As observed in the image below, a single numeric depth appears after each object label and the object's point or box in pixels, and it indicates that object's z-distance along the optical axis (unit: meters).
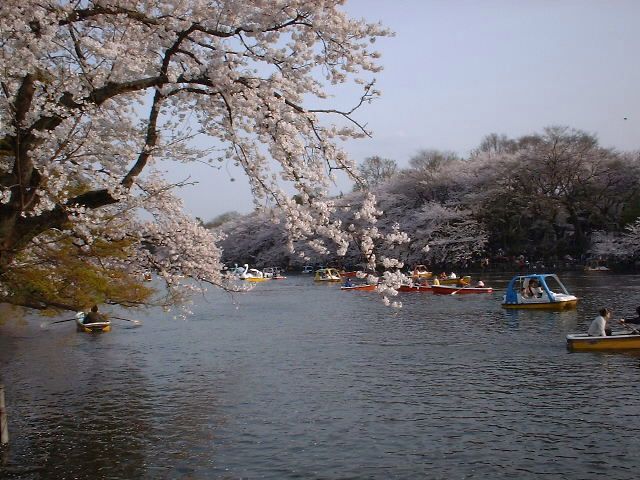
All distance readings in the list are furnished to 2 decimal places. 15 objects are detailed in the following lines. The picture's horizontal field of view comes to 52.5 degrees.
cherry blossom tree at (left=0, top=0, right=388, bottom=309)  7.65
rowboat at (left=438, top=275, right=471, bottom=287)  44.54
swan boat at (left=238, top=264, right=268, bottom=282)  66.62
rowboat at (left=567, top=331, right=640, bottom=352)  17.58
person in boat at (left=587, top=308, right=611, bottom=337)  17.83
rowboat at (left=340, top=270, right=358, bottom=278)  61.73
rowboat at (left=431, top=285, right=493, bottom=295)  37.94
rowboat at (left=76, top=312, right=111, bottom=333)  27.36
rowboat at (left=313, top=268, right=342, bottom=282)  58.84
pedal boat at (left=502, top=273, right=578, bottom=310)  28.38
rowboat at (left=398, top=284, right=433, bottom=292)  41.12
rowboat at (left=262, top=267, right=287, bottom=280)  70.06
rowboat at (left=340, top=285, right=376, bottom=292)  47.11
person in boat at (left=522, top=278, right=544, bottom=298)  29.52
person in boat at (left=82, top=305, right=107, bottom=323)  27.36
